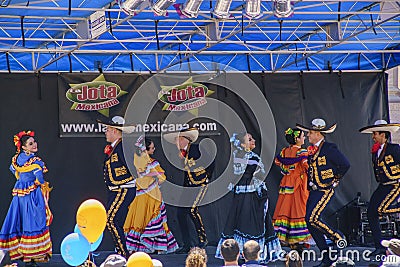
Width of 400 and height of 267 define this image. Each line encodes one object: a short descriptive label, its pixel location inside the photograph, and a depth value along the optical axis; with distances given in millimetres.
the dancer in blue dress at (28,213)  13557
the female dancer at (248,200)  13958
